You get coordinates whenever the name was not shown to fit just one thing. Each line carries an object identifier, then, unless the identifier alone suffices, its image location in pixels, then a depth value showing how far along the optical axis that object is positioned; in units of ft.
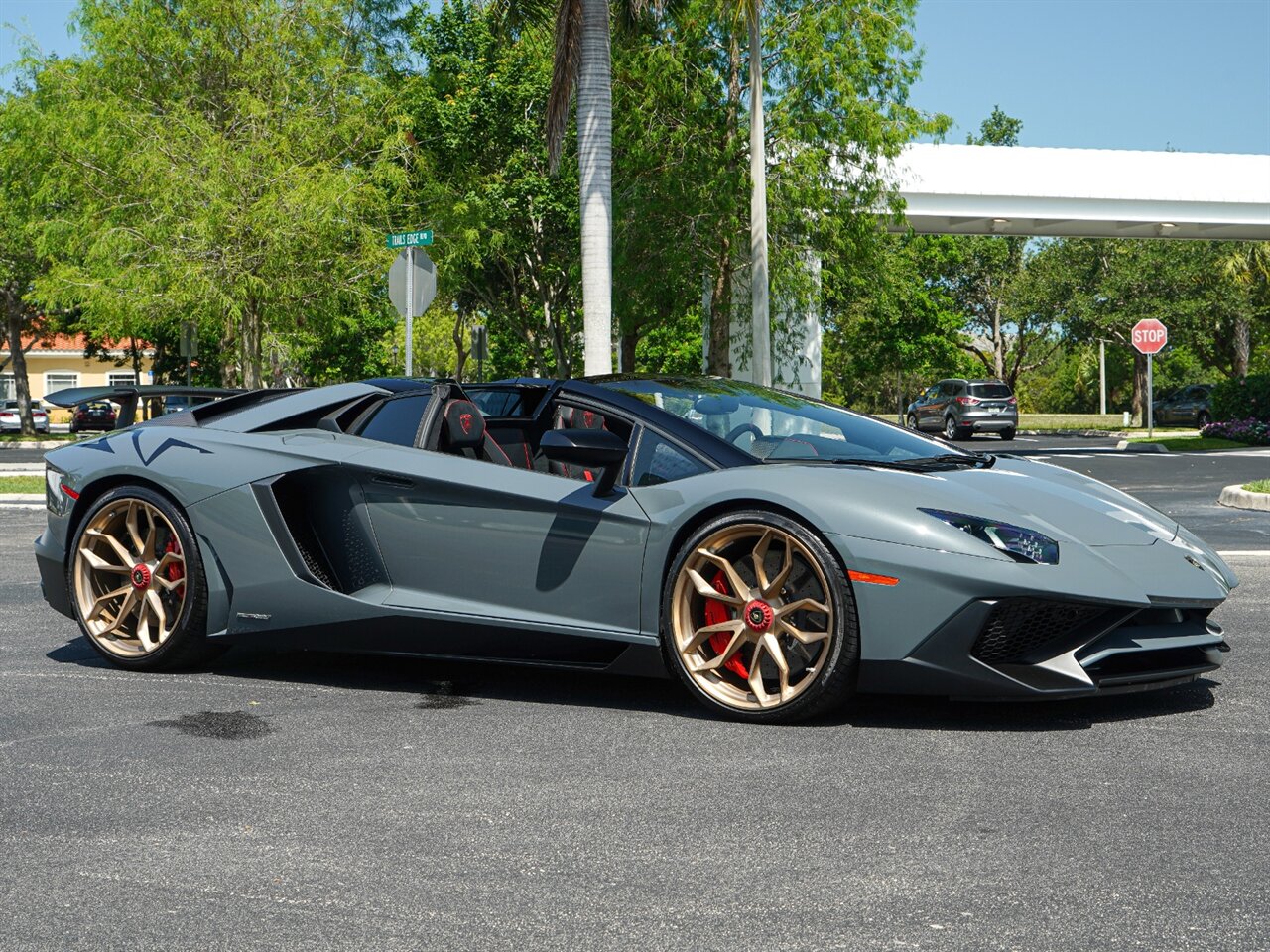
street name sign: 49.57
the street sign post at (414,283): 51.06
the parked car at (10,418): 177.99
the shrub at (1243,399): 110.73
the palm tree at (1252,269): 169.48
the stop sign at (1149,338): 110.01
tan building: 284.20
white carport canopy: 102.06
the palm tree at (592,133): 51.88
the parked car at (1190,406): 155.84
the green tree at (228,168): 80.23
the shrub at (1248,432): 104.99
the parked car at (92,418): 142.20
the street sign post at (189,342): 98.07
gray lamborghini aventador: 14.93
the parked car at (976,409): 132.05
